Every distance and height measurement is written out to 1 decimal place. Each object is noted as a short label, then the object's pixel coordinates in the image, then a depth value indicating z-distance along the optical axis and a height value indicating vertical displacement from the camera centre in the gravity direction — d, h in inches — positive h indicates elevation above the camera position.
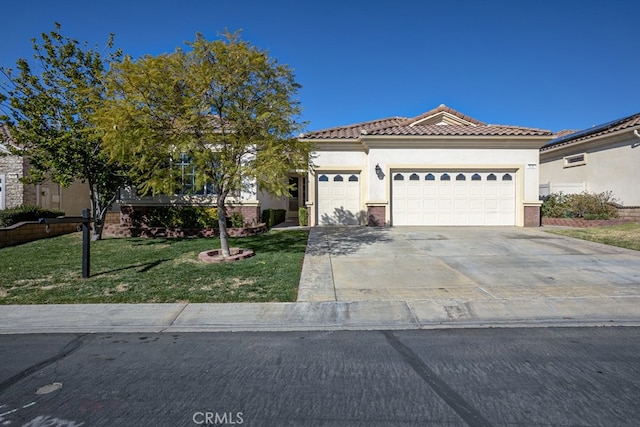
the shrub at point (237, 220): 547.5 -18.5
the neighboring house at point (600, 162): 618.5 +83.2
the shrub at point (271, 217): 607.8 -15.7
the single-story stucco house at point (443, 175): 602.9 +52.4
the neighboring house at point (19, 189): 674.2 +34.1
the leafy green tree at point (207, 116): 298.7 +76.8
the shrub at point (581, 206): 604.1 +1.0
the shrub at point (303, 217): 627.5 -16.4
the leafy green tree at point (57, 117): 421.4 +103.6
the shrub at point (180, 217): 547.2 -14.0
